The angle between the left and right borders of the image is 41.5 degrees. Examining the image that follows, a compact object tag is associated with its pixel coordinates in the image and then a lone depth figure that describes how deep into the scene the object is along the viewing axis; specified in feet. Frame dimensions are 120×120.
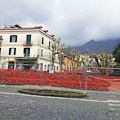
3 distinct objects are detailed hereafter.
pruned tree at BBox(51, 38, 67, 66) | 135.20
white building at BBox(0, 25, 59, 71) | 131.34
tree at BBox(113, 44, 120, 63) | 103.77
